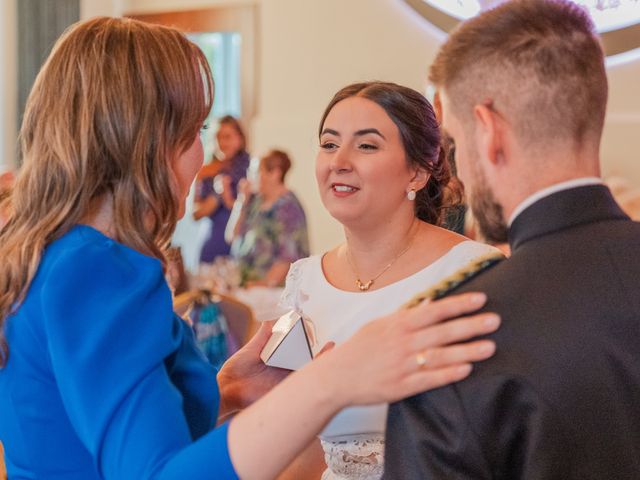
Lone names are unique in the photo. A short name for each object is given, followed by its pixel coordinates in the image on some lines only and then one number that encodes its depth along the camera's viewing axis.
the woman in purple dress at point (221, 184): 7.51
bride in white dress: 2.47
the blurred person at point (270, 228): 6.60
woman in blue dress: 1.31
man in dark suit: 1.21
